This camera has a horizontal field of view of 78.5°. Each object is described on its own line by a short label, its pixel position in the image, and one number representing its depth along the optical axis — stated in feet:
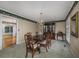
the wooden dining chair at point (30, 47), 6.80
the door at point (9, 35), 10.34
